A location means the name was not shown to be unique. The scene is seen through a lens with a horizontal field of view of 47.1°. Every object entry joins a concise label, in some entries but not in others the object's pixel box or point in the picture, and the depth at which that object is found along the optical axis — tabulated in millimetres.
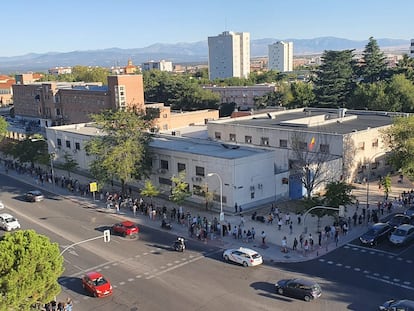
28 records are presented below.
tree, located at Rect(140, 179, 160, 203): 43188
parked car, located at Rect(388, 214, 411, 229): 35931
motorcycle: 32969
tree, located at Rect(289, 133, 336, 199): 43594
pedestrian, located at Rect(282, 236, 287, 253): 32406
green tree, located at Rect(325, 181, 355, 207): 36438
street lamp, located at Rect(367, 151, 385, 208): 50431
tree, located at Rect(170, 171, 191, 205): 40500
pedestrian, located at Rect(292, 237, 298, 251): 32750
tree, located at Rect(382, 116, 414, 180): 42531
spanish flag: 50362
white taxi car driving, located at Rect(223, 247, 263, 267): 29891
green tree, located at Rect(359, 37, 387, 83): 91438
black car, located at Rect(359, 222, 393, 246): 32906
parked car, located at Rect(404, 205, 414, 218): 37800
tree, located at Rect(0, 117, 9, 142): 75625
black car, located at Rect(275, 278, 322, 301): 25094
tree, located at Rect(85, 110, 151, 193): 44906
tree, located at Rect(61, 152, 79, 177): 54688
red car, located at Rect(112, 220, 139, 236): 36250
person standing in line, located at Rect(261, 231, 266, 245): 33969
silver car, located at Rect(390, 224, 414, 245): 32781
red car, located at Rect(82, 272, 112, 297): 26469
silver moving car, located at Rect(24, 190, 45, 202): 48031
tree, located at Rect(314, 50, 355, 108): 87688
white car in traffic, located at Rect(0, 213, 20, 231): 38812
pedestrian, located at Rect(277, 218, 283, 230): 37188
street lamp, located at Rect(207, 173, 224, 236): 36250
